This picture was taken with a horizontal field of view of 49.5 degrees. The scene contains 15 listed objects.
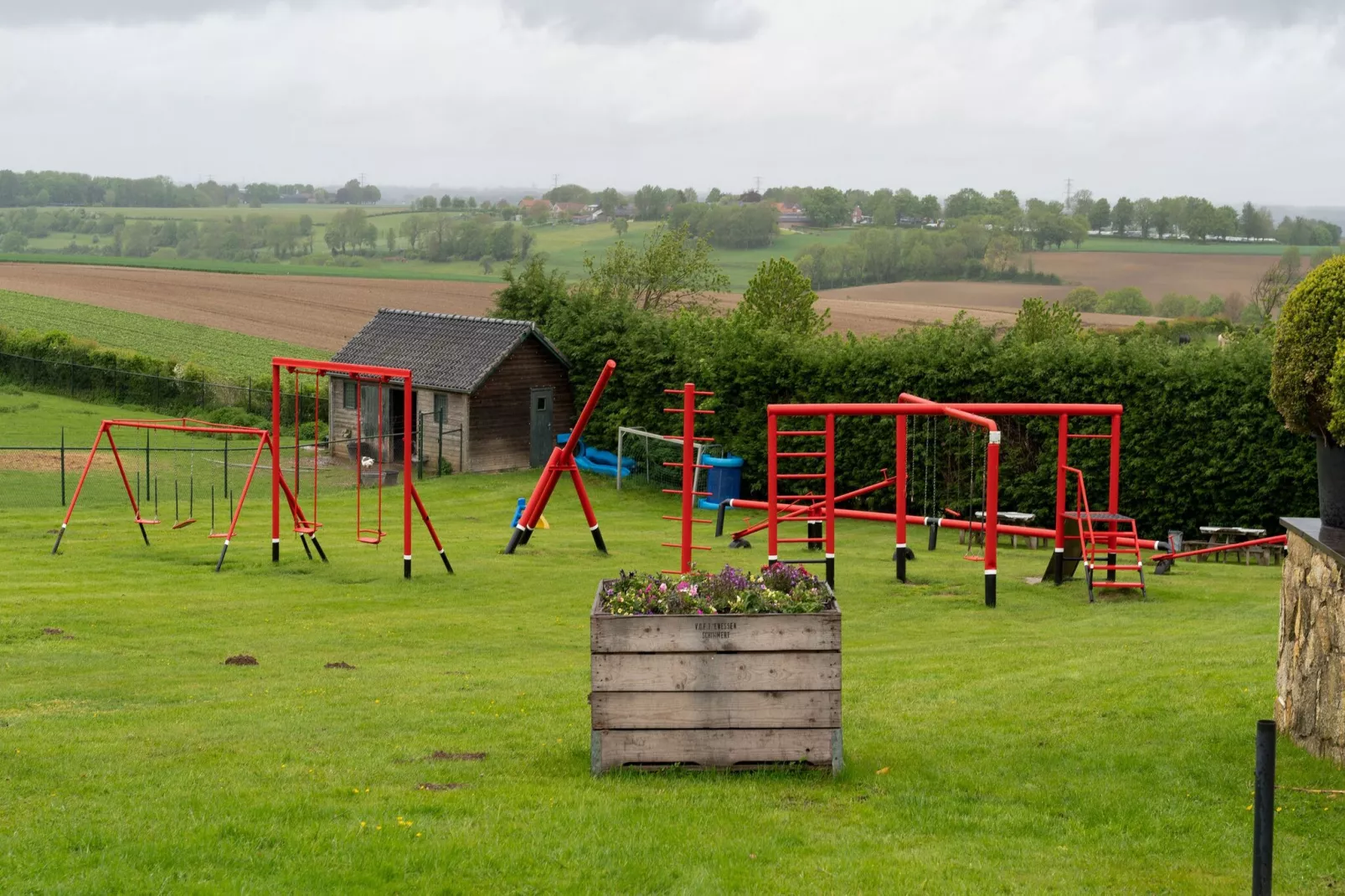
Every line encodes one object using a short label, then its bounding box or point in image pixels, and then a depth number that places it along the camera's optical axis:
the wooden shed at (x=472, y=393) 34.84
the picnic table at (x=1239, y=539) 25.14
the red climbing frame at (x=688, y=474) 20.16
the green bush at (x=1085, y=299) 88.94
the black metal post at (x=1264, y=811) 5.22
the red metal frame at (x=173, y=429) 21.75
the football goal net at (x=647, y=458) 33.84
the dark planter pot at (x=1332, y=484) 9.61
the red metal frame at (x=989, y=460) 18.66
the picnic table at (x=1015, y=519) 27.02
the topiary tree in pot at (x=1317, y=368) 9.21
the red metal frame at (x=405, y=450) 21.14
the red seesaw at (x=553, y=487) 23.47
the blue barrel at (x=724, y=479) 31.34
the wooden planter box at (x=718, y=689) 8.73
